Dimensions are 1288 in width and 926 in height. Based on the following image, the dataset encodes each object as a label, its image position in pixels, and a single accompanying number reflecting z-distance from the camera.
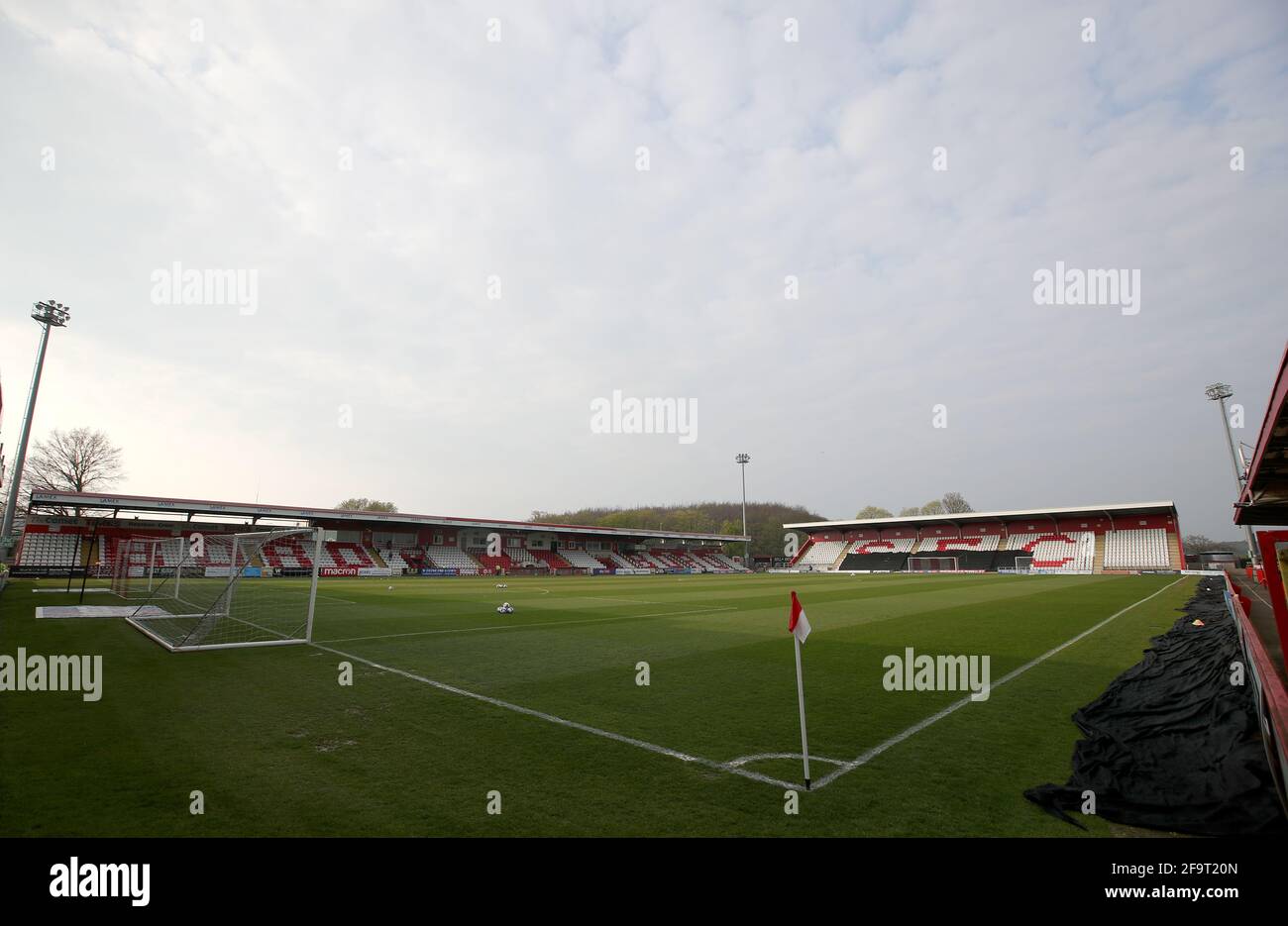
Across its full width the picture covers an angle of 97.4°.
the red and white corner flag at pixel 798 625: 5.27
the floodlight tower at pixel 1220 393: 46.28
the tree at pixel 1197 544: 107.15
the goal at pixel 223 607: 11.99
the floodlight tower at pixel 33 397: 30.89
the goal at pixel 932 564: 61.72
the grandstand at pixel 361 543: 35.97
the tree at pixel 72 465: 48.31
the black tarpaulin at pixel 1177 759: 4.02
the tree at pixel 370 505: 97.64
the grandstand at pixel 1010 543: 51.97
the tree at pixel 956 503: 129.62
